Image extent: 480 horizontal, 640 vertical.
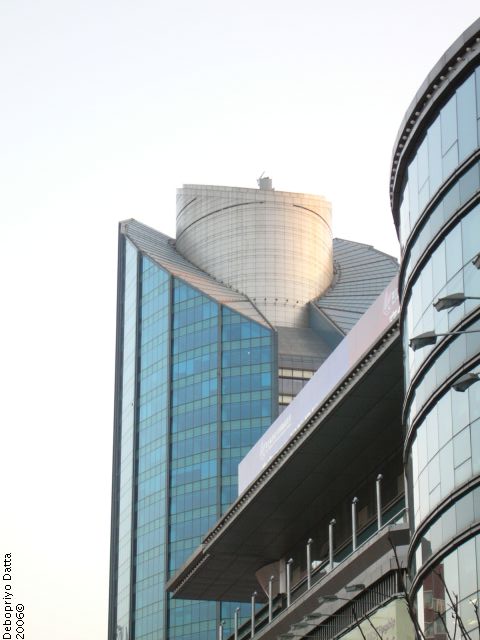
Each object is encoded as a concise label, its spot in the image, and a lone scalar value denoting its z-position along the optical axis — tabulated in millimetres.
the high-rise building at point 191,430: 185375
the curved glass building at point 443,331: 41375
